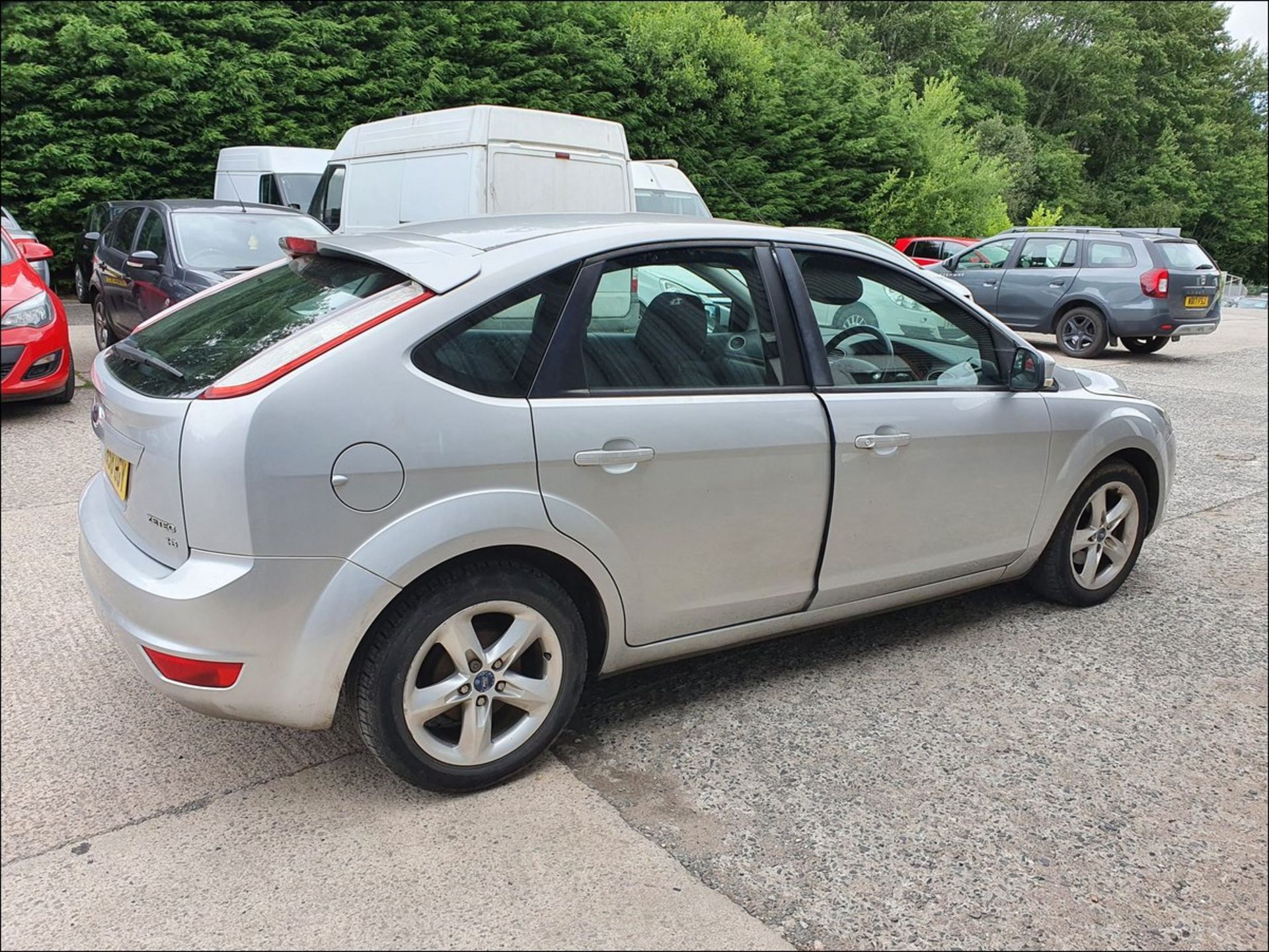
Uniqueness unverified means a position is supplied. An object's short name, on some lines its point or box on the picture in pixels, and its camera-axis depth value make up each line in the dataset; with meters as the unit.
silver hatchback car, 2.46
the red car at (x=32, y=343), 6.85
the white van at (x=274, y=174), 13.95
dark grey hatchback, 8.19
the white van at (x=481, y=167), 8.88
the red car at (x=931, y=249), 19.58
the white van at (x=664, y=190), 12.13
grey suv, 12.88
